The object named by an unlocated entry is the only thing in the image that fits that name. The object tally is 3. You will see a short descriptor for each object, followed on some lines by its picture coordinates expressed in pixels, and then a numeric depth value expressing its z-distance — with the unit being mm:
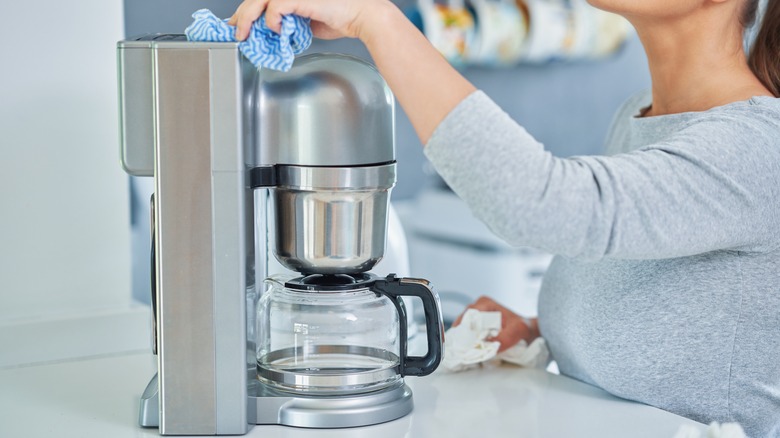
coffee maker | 1502
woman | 1425
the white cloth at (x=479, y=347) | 1736
